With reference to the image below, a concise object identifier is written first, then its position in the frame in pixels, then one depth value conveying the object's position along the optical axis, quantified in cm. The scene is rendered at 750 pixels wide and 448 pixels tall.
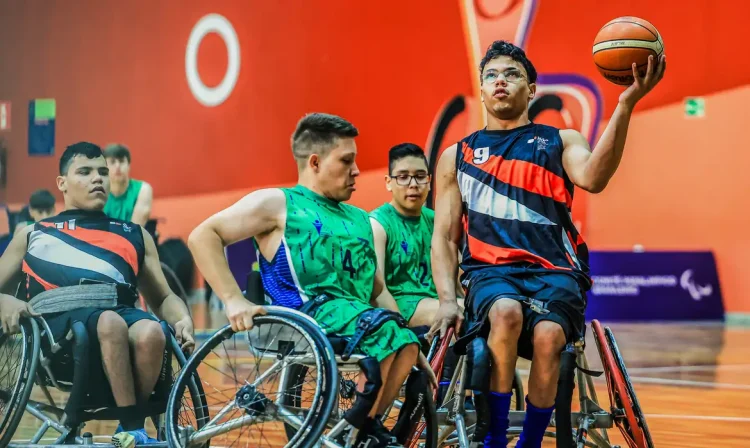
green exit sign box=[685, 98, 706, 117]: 1925
